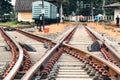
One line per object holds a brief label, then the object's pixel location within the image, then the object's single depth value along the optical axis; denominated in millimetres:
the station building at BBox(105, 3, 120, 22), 66388
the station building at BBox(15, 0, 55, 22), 85062
